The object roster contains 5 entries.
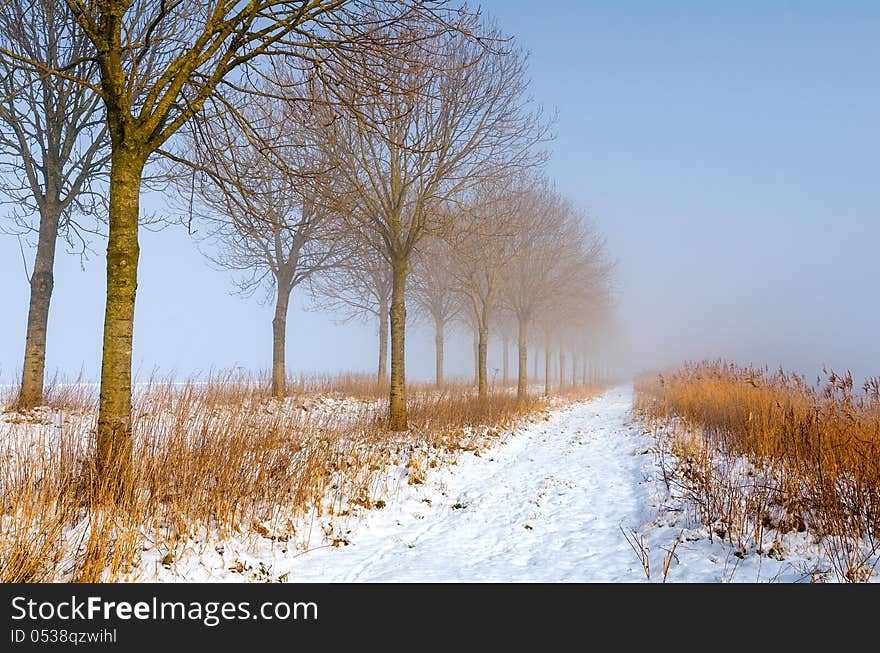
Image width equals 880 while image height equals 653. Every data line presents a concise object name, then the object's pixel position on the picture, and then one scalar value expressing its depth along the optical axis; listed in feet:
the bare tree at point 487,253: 40.40
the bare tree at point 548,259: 52.65
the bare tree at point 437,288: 52.44
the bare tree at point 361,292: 55.98
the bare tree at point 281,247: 35.86
